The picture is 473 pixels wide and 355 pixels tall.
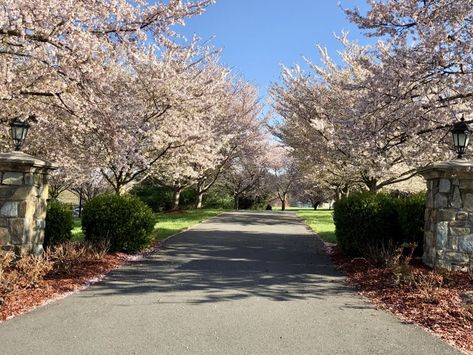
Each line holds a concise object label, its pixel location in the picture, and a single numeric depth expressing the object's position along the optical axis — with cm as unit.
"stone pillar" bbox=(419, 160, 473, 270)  745
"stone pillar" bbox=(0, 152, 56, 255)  743
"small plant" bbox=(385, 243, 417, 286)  683
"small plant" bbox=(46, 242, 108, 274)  755
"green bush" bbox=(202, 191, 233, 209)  3616
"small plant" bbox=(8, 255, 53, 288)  608
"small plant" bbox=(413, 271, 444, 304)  593
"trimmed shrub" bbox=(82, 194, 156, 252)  988
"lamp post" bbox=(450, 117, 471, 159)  772
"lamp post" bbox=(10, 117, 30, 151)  781
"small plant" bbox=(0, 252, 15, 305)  573
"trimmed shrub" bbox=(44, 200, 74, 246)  909
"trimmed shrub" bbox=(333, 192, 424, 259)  892
